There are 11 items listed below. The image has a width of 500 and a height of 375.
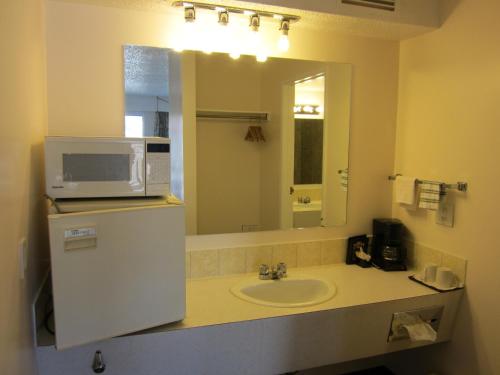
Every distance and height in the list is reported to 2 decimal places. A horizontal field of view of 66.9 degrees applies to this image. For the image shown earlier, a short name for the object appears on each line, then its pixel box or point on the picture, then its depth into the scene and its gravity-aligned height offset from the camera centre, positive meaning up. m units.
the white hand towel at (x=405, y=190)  2.25 -0.21
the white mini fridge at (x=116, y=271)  1.26 -0.43
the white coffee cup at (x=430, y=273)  2.07 -0.65
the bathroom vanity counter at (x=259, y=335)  1.48 -0.78
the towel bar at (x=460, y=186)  1.97 -0.16
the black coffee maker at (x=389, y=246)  2.30 -0.57
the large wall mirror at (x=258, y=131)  1.93 +0.12
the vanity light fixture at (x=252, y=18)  1.78 +0.66
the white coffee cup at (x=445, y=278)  2.00 -0.65
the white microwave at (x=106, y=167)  1.40 -0.06
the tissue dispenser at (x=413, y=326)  1.88 -0.86
